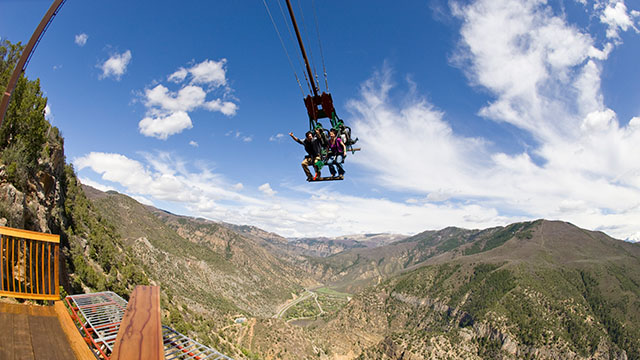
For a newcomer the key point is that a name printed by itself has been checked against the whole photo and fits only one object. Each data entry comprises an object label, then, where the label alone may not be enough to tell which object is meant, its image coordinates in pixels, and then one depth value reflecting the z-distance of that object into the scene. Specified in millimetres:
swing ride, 11398
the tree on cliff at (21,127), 14188
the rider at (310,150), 12016
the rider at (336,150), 12578
